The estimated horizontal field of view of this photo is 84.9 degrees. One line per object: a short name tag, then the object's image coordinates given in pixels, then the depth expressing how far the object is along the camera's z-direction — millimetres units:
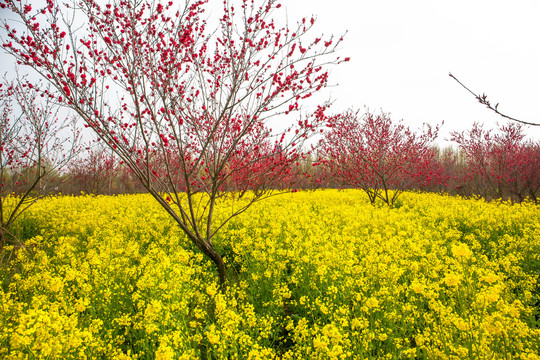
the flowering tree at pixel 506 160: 13883
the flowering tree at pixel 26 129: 6733
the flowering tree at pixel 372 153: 11789
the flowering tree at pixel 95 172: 18453
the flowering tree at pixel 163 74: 3841
